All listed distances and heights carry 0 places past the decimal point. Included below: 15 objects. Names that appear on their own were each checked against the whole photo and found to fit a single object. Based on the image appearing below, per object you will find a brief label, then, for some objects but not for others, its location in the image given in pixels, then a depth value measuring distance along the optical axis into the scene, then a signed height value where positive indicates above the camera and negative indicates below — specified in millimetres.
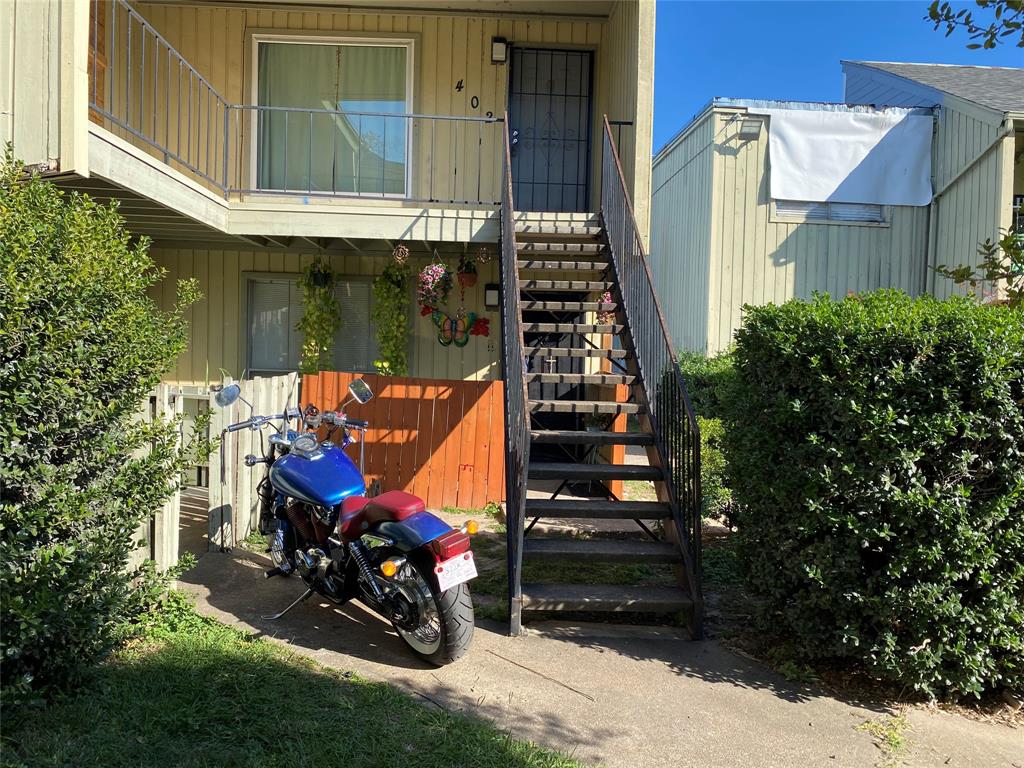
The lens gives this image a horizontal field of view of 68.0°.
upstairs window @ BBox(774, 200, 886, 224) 11953 +2436
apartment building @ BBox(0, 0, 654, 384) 8508 +2737
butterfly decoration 9219 +390
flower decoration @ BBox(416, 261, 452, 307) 8617 +850
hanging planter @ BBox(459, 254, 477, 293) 9188 +1062
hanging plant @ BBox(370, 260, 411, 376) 9352 +508
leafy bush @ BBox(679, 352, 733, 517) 7352 -646
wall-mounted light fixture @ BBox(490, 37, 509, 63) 9203 +3773
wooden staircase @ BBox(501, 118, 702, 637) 4832 -561
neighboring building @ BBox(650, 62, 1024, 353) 11759 +2204
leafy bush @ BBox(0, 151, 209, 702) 3121 -379
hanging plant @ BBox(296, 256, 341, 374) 9383 +500
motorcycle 4004 -1067
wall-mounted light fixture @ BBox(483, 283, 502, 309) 9531 +796
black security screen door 9797 +3045
